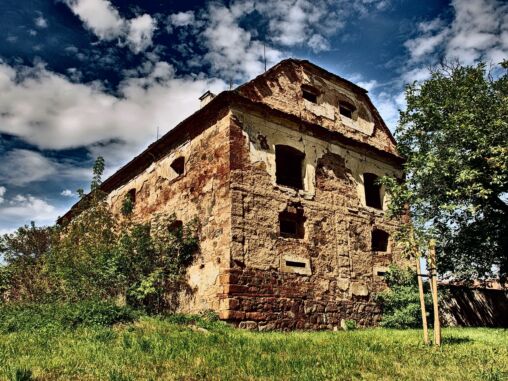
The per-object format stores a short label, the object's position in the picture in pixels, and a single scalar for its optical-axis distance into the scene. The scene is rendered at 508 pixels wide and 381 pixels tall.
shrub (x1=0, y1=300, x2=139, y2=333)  7.93
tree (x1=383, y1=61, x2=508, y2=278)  12.30
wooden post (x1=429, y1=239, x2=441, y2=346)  7.17
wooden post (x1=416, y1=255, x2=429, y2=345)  7.25
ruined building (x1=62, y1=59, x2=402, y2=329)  10.40
